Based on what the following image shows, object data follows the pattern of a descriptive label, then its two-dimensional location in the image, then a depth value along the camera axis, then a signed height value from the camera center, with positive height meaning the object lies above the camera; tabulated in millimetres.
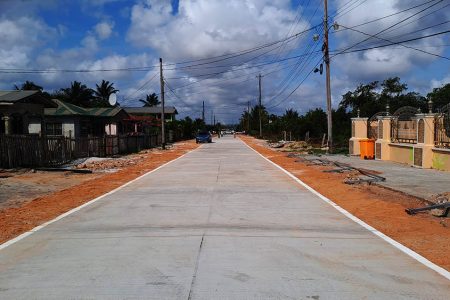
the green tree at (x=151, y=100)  123375 +4461
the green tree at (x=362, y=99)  69900 +2294
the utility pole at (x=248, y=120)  153562 -917
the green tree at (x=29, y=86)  73919 +4982
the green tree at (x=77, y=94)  80312 +4024
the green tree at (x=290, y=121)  77000 -763
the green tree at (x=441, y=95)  63453 +2429
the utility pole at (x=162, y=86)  50062 +3131
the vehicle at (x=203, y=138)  71056 -2671
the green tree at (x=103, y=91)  87725 +4861
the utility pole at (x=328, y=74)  36438 +2933
